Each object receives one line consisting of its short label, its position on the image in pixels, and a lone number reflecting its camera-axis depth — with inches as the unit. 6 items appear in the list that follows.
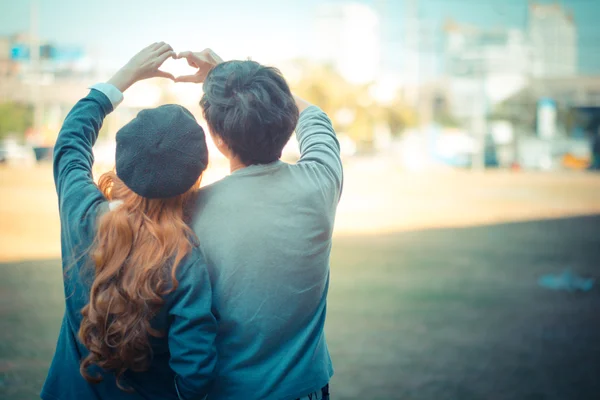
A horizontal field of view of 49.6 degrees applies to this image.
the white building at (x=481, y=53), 3934.5
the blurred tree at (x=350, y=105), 1954.0
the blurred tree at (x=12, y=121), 2241.6
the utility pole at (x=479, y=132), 1737.2
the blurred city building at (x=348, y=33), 5231.3
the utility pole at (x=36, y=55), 1882.4
